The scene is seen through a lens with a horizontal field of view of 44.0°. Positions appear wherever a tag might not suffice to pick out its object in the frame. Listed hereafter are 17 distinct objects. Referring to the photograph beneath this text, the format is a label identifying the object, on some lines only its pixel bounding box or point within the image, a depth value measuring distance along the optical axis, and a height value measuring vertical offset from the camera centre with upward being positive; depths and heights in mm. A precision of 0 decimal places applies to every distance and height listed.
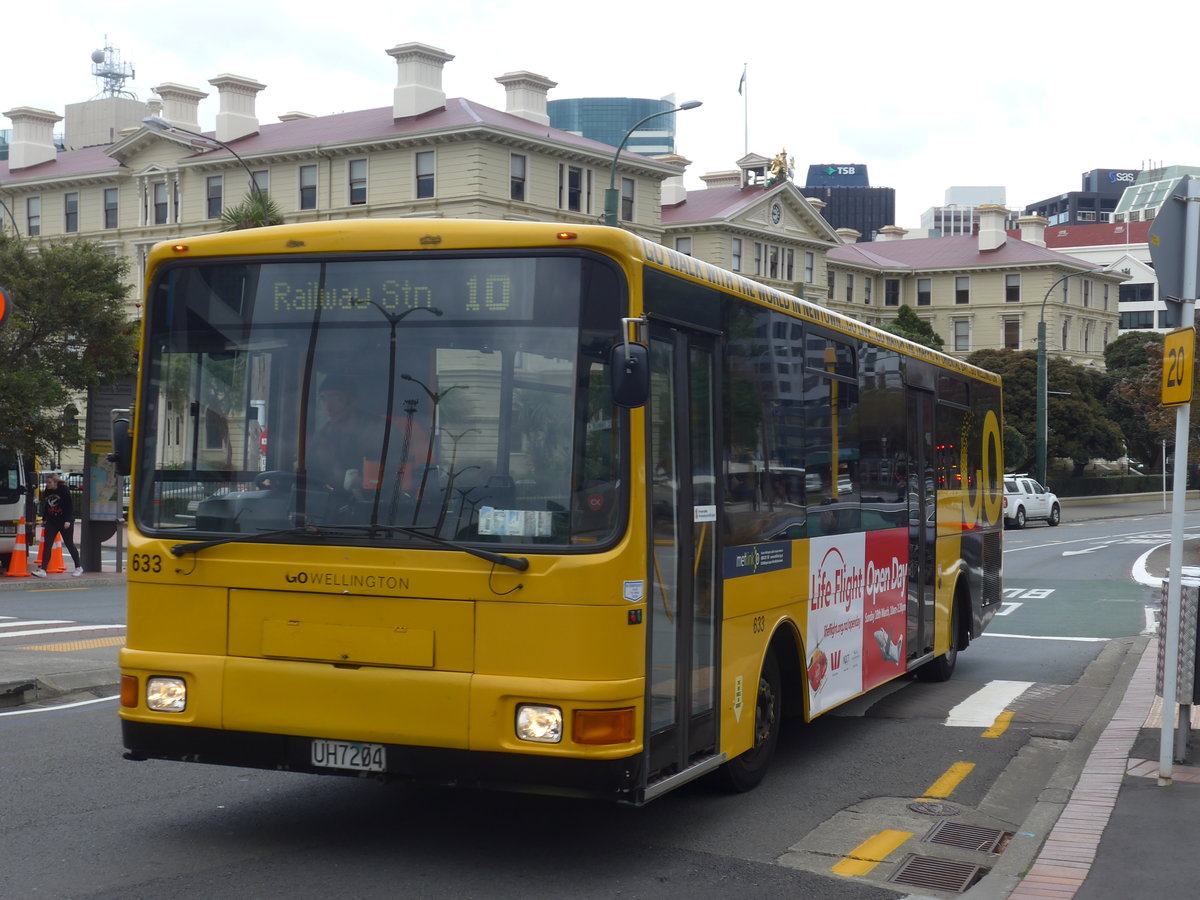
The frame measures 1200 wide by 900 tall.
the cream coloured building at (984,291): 100688 +11922
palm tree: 38778 +6543
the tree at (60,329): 25719 +2161
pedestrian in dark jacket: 25812 -1141
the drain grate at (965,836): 7488 -1924
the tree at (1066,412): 74625 +2717
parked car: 49438 -1291
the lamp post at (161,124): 31112 +6860
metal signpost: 8180 +694
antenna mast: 134250 +34950
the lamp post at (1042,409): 55781 +2087
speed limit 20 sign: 8180 +548
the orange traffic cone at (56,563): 26344 -1977
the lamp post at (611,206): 24516 +4197
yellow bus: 6367 -238
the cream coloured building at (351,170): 62000 +12902
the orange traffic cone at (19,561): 24859 -1842
